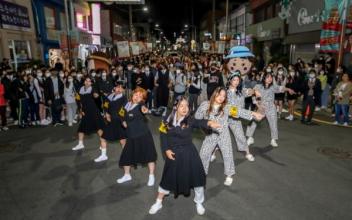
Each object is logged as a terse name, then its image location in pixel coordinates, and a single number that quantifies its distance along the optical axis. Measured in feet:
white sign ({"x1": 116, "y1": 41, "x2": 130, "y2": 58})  71.41
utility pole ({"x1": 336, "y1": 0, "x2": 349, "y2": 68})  42.01
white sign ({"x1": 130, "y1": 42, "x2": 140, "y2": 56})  94.02
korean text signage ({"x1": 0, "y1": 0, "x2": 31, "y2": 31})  52.80
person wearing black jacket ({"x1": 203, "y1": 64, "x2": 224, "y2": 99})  36.99
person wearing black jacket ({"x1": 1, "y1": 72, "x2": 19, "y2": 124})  34.83
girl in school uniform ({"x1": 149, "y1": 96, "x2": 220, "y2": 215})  15.15
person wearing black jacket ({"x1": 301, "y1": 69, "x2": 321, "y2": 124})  34.19
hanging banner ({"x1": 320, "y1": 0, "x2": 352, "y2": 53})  47.35
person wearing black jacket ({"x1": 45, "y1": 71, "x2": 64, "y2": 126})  36.54
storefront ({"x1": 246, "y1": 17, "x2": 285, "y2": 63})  90.84
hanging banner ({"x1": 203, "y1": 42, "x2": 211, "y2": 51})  126.00
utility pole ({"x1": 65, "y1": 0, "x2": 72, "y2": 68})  55.41
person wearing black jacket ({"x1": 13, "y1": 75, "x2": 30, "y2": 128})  35.32
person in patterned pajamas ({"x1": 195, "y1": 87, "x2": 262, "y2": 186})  17.54
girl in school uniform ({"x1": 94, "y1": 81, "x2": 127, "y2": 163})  22.33
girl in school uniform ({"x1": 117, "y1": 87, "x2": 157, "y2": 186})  19.08
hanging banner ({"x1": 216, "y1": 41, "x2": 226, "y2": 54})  94.62
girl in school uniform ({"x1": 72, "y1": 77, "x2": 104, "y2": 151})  25.64
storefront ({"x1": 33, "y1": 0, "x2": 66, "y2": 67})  69.15
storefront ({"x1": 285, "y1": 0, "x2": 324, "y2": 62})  66.54
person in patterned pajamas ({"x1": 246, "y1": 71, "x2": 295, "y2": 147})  25.93
